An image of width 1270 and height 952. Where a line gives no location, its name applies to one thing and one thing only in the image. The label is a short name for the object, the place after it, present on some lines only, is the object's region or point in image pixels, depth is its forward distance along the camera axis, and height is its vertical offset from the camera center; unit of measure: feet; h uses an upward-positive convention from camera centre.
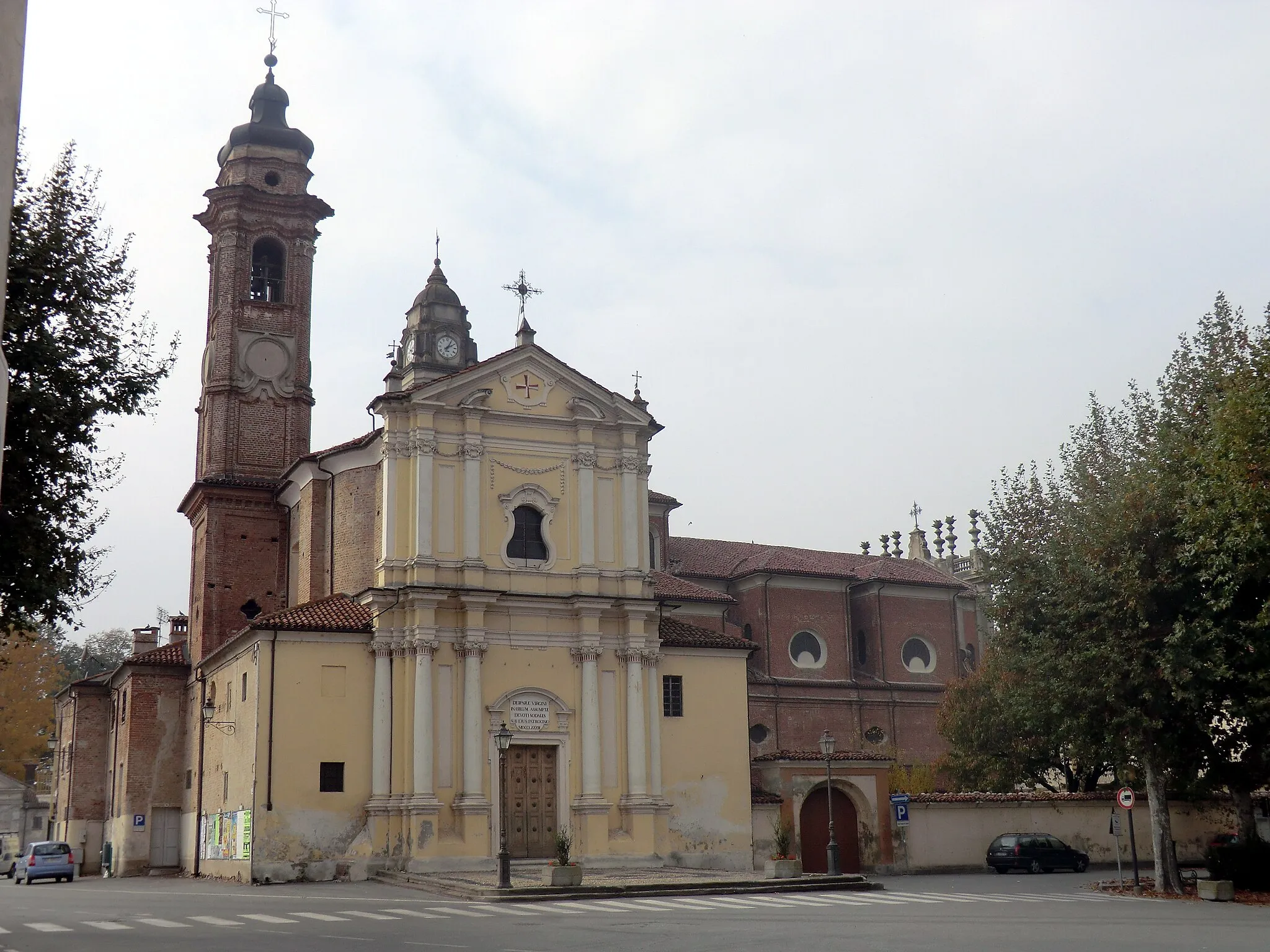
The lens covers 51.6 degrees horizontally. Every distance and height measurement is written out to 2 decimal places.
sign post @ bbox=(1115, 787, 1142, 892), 91.86 -4.13
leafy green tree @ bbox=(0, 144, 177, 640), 53.83 +15.89
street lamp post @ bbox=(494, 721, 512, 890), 85.25 -4.09
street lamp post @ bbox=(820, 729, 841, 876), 97.30 -7.10
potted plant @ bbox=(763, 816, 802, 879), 94.73 -8.25
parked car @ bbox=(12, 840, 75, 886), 123.94 -9.45
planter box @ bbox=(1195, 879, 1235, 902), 83.41 -9.55
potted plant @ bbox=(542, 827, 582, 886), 86.48 -7.75
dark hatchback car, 119.24 -10.03
